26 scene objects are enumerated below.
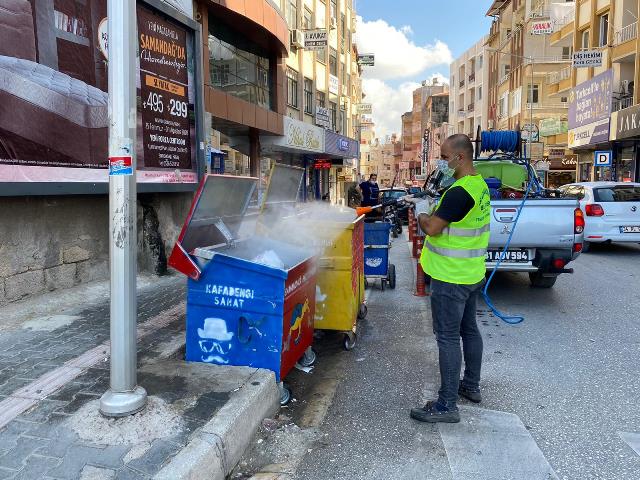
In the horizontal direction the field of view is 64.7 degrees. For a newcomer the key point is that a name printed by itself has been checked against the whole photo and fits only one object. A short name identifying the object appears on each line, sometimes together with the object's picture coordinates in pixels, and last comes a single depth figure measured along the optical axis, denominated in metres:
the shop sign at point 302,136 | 20.36
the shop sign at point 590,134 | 21.50
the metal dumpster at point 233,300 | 3.56
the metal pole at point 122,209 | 2.81
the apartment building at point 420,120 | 84.75
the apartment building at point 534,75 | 32.53
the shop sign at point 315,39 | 23.16
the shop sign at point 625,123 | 18.43
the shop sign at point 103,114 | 4.93
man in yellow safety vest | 3.43
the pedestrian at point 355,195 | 13.59
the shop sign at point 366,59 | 44.16
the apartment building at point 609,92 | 21.00
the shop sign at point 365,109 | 52.03
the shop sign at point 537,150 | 28.61
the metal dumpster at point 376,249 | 7.54
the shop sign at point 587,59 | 21.00
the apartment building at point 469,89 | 57.78
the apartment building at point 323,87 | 24.53
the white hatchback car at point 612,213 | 11.16
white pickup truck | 6.46
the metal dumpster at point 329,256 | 4.80
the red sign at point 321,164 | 29.67
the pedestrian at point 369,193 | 14.17
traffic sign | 20.94
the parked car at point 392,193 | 20.49
